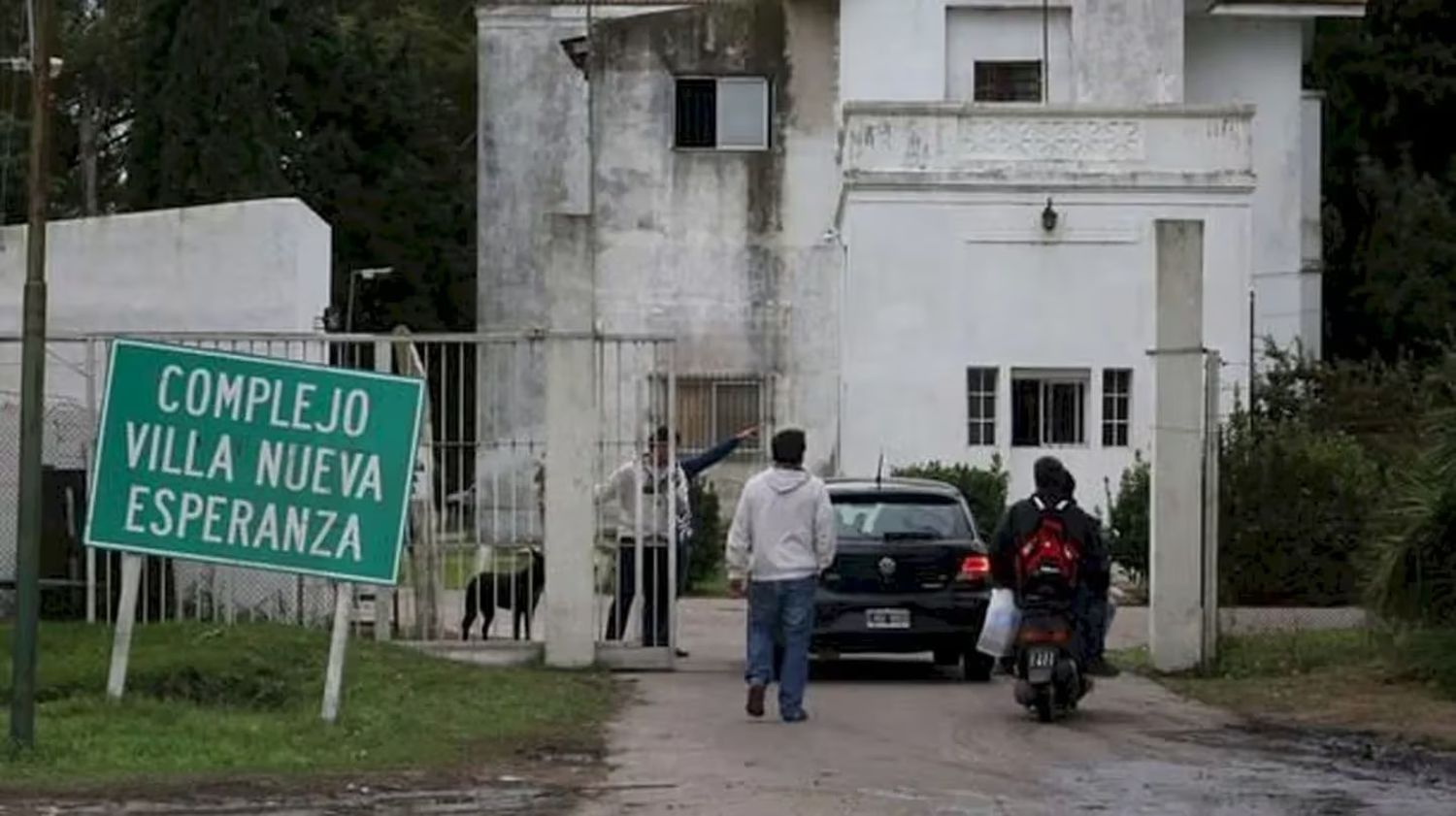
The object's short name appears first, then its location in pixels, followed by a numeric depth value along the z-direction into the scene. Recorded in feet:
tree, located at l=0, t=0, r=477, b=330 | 173.99
